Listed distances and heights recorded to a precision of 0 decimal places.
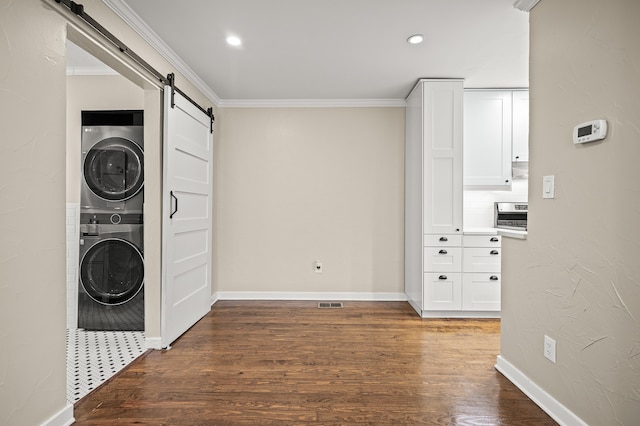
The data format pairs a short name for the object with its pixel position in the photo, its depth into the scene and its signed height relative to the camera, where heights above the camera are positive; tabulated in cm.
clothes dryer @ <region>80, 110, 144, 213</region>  302 +39
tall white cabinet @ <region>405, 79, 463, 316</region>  350 +20
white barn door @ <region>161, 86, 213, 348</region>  278 -7
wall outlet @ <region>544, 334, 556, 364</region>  185 -75
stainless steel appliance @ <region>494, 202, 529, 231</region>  402 -2
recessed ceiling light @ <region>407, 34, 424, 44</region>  262 +135
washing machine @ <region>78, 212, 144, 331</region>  303 -51
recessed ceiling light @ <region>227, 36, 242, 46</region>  267 +134
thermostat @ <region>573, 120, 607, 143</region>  152 +39
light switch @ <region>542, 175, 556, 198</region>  189 +15
